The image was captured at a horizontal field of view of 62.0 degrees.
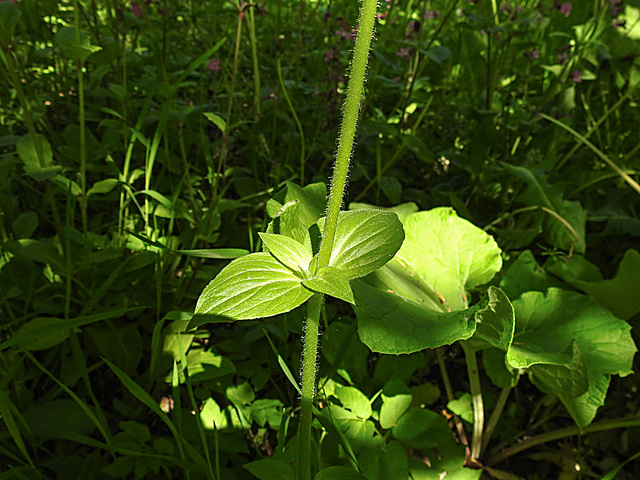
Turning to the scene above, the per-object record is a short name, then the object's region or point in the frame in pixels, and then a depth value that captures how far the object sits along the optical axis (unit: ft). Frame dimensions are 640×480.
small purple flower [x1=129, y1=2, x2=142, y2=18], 2.38
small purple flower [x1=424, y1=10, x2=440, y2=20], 2.73
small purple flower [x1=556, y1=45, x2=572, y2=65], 2.47
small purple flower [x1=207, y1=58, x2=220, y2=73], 2.41
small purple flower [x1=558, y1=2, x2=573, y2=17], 2.52
